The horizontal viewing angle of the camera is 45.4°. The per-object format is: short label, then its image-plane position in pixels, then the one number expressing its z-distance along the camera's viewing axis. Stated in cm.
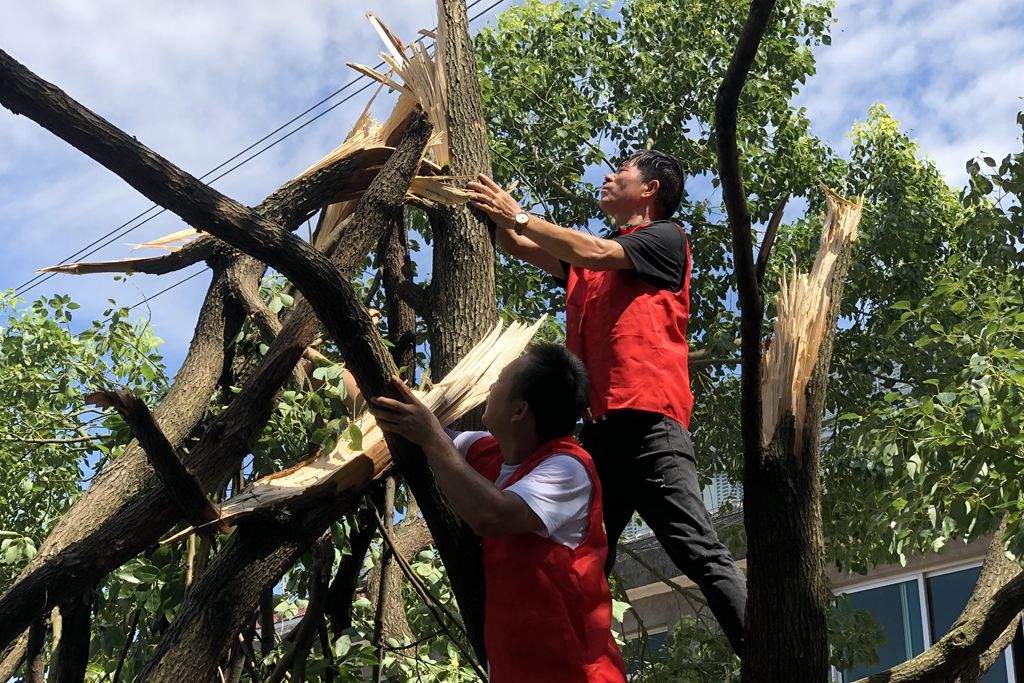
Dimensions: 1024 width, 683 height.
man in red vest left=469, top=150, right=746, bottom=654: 331
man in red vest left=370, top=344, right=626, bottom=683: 271
